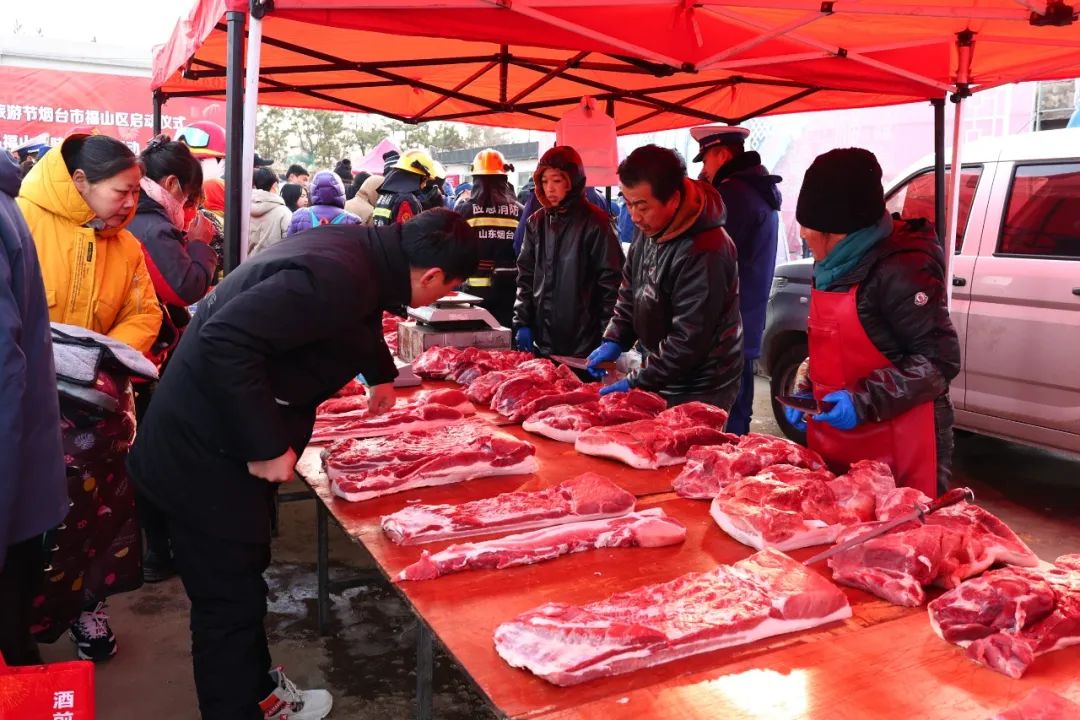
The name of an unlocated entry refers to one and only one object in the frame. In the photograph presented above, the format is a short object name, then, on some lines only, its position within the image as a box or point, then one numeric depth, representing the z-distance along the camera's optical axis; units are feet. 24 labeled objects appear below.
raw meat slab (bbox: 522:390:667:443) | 11.84
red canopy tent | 13.58
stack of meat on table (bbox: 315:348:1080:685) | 6.22
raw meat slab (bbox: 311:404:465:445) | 11.93
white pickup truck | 17.92
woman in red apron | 9.89
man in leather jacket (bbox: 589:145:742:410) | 12.86
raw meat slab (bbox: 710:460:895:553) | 8.07
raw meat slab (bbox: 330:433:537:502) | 9.45
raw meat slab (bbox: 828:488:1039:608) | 7.12
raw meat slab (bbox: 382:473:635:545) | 8.25
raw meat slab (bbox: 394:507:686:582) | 7.47
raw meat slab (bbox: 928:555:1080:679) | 6.08
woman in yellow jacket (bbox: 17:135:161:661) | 10.44
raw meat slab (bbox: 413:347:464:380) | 15.80
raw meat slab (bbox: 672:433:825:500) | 9.47
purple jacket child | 25.25
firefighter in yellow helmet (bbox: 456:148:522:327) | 24.07
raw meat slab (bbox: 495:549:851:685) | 5.92
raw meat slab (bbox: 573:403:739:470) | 10.58
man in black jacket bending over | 7.77
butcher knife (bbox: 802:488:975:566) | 7.64
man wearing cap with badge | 19.93
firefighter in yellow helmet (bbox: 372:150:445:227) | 27.40
